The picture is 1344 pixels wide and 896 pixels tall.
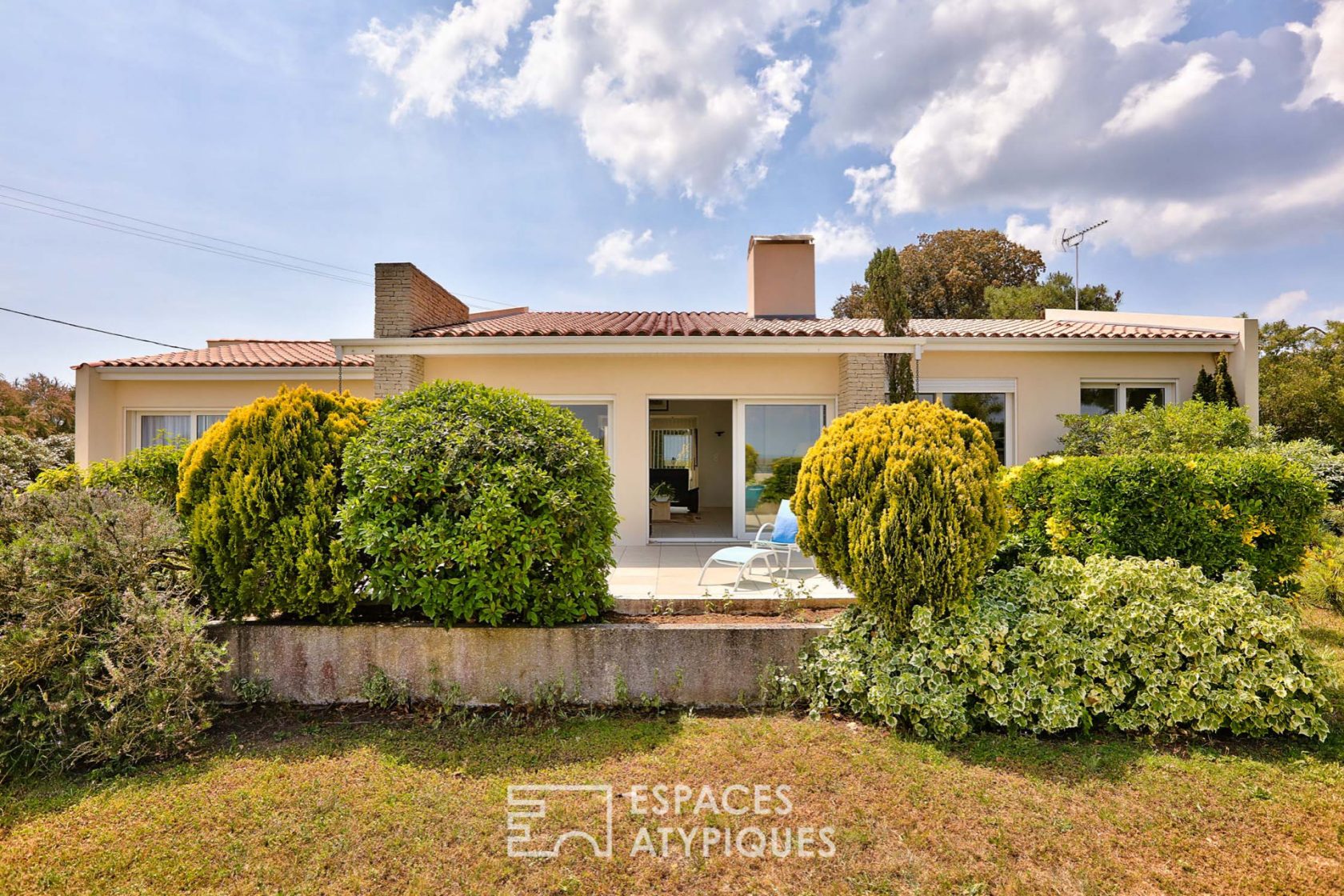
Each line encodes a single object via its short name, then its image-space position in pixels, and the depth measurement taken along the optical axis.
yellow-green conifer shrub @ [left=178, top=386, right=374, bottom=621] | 4.29
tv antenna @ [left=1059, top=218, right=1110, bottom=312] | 17.09
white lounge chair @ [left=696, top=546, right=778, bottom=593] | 6.28
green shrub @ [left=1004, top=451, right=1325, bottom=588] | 4.57
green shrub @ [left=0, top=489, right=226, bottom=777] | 3.47
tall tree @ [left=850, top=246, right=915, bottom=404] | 10.80
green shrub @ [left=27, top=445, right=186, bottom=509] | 5.46
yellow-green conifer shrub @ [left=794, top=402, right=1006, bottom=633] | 4.00
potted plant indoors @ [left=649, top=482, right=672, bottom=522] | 13.84
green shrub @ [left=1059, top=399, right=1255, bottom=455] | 8.73
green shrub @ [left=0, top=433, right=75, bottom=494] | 11.87
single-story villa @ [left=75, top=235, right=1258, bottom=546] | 9.34
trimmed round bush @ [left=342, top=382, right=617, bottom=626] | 4.12
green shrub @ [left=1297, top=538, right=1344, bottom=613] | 5.95
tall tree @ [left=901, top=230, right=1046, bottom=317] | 30.33
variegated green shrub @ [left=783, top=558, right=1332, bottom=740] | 3.73
